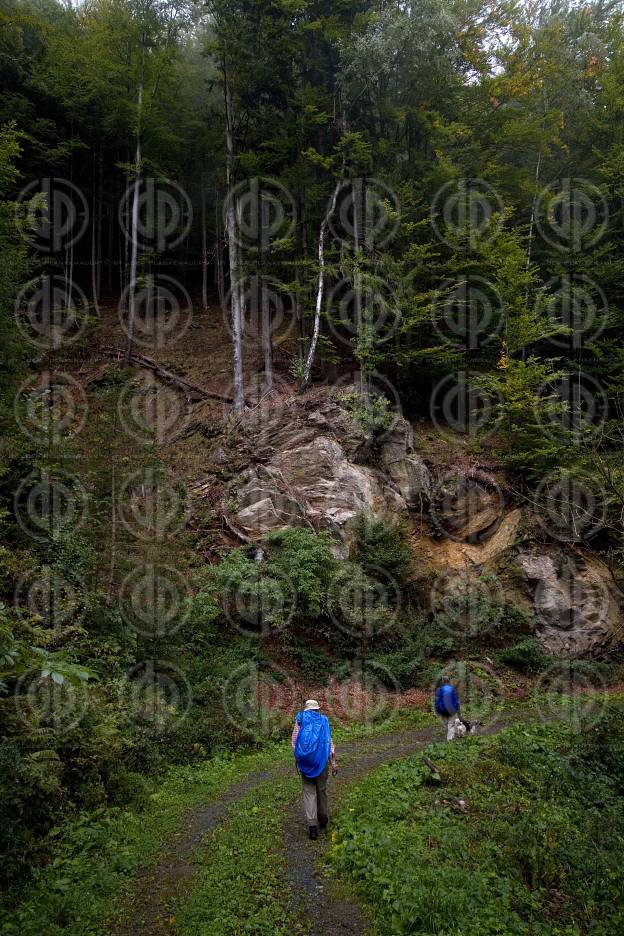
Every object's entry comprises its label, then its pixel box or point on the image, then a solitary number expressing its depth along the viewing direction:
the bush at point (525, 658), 15.19
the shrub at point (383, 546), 15.96
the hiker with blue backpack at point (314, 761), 6.61
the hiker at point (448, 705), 10.55
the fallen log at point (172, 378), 21.66
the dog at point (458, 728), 10.43
